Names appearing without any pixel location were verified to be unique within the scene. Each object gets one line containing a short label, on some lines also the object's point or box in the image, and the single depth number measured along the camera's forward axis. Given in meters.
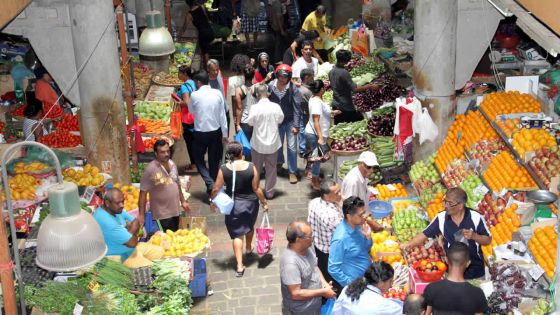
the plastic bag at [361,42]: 17.09
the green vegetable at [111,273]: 7.99
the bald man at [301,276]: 7.15
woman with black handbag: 11.63
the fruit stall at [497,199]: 7.62
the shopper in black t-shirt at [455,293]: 6.68
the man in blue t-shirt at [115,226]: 8.20
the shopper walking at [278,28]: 19.66
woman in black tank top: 9.51
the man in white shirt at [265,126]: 11.38
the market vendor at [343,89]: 12.59
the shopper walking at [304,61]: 14.33
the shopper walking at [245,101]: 12.27
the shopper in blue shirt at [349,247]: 7.61
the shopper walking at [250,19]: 21.88
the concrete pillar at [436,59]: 11.26
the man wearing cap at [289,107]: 12.36
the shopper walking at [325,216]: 8.25
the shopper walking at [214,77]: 12.40
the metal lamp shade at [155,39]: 9.84
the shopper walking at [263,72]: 13.65
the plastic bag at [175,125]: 13.45
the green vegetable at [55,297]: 7.33
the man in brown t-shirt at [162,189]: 9.41
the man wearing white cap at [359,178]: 8.91
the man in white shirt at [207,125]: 11.58
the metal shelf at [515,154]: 8.59
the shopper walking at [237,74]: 12.54
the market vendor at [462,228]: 7.86
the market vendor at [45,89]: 13.10
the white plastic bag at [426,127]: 11.43
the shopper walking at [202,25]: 18.83
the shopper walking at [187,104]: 12.36
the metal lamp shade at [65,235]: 5.07
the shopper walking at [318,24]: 18.00
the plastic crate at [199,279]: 9.22
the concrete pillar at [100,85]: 10.69
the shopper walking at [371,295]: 6.61
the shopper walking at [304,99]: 12.41
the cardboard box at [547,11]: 7.61
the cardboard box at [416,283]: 8.32
